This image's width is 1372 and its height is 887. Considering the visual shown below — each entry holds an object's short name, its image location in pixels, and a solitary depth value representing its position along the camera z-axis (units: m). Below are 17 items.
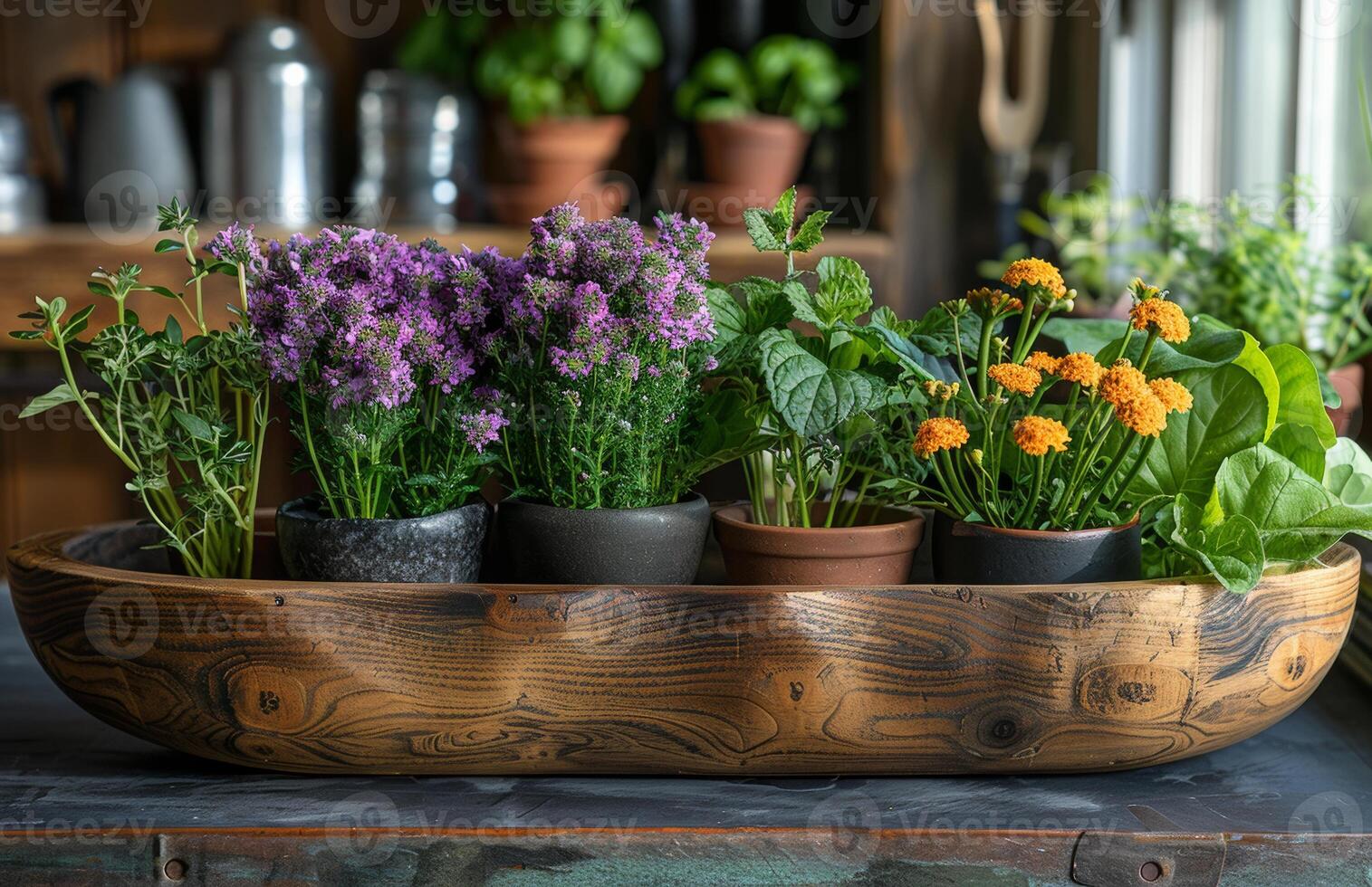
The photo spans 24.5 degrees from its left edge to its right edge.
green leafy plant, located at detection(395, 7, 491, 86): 3.71
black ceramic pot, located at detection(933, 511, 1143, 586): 1.69
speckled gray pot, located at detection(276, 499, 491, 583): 1.71
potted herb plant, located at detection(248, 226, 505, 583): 1.68
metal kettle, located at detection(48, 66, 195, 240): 3.58
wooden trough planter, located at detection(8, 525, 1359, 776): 1.67
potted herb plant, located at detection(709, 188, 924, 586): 1.69
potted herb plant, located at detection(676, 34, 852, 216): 3.54
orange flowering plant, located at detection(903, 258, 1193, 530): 1.66
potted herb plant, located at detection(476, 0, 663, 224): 3.54
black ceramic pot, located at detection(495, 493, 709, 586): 1.71
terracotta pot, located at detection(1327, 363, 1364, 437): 1.98
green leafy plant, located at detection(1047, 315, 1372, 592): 1.69
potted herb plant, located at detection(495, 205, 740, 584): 1.68
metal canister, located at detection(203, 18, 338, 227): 3.60
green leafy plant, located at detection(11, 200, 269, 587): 1.72
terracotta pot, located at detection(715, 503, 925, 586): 1.71
